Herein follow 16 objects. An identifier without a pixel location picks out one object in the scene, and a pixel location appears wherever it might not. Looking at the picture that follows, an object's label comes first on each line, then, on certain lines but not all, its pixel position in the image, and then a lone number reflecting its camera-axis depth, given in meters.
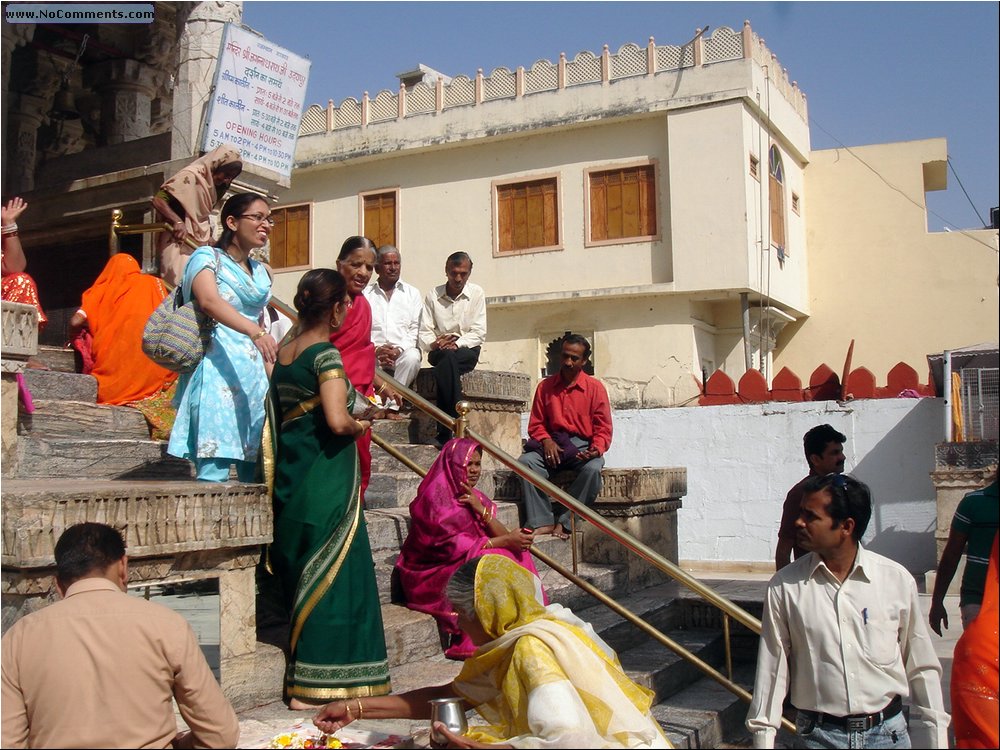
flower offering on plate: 3.28
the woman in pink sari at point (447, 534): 4.90
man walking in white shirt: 3.06
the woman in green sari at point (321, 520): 3.90
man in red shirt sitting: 6.67
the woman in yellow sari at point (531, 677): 2.92
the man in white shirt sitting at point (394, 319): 7.62
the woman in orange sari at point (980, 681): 2.69
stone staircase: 3.45
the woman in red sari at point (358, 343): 5.46
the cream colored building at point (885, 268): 20.31
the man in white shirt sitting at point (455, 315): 7.69
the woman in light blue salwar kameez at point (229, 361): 4.40
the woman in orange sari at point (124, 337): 6.50
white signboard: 7.32
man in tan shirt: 2.65
